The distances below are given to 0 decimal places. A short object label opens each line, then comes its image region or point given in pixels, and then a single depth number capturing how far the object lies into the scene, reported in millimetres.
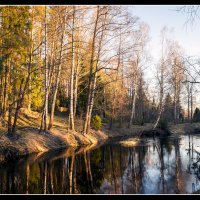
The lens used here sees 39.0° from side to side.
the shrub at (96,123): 25078
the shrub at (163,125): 29323
